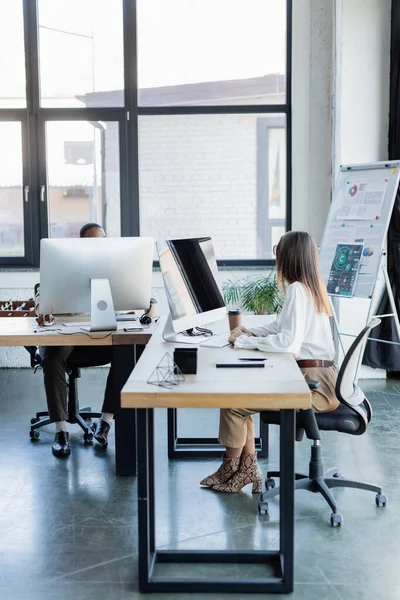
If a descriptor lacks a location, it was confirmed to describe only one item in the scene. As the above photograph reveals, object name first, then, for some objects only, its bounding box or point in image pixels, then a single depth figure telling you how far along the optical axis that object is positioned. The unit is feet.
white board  17.08
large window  21.31
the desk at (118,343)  12.51
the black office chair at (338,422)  10.64
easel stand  17.14
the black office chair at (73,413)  14.70
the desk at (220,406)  8.61
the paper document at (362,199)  17.40
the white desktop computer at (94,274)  12.94
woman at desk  10.87
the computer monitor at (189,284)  11.51
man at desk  13.88
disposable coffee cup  12.48
